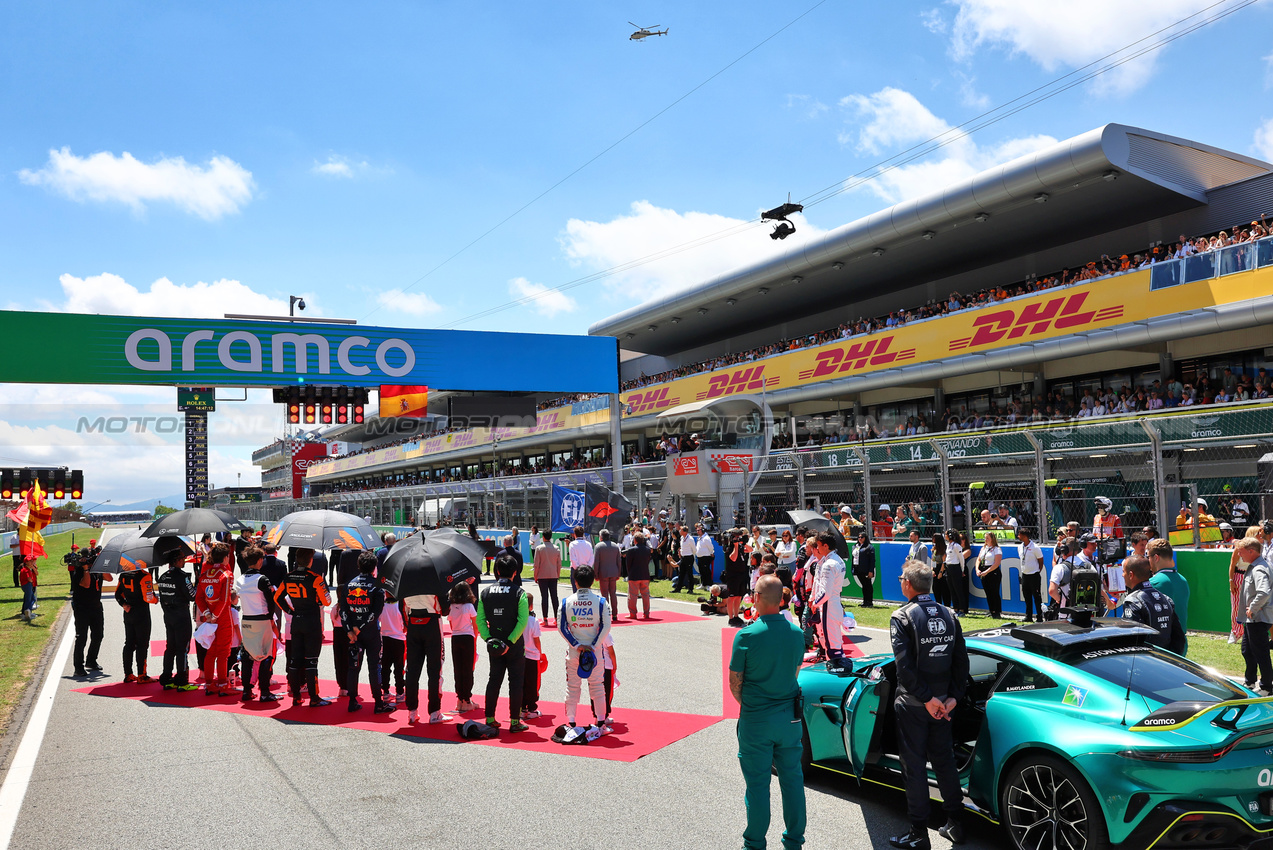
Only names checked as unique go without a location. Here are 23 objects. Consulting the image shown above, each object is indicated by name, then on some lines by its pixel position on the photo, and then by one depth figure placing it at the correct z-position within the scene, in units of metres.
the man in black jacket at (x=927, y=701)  4.97
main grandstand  15.14
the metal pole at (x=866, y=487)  16.98
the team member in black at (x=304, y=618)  8.94
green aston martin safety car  4.20
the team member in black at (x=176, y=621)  9.94
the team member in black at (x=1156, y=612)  6.71
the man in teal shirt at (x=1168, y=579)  7.48
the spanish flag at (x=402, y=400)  25.98
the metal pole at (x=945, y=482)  15.44
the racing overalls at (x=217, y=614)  9.87
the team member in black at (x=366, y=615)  8.77
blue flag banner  22.66
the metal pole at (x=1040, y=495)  14.01
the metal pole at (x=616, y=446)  24.32
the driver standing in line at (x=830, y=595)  10.46
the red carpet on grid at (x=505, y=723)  7.22
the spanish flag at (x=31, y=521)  17.55
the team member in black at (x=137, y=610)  10.20
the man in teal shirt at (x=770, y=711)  4.64
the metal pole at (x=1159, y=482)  12.41
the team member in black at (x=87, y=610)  10.67
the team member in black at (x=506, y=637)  7.74
